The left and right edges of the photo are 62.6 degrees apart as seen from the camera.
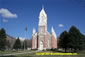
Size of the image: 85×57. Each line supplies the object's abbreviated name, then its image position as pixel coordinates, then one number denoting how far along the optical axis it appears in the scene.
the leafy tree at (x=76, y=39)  27.31
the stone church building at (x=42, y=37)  40.50
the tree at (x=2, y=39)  33.57
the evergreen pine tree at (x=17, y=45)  49.99
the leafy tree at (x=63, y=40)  33.26
